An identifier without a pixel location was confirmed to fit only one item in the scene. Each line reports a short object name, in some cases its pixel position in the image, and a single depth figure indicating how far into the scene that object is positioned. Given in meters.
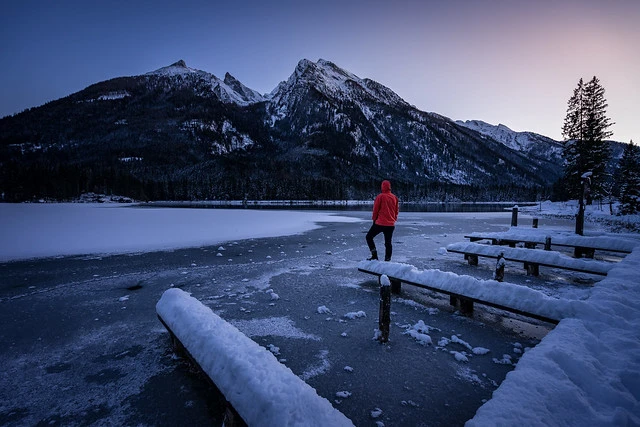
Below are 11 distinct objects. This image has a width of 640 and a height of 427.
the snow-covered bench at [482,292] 4.68
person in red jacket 8.88
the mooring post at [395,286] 7.41
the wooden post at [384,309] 4.57
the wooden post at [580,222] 14.18
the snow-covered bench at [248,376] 2.22
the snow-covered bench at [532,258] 7.92
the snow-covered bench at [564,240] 10.88
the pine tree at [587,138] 33.59
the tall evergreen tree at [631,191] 31.27
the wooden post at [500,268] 7.24
